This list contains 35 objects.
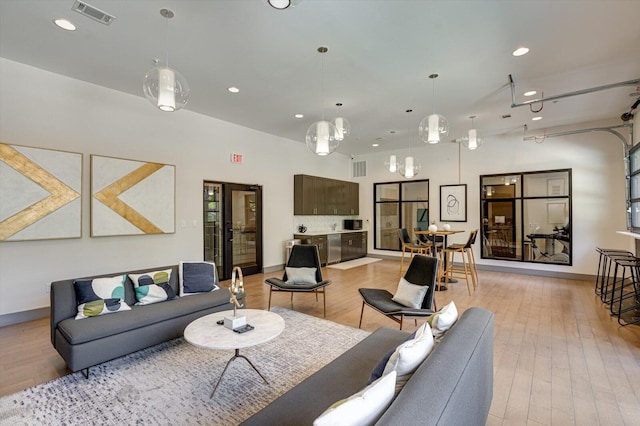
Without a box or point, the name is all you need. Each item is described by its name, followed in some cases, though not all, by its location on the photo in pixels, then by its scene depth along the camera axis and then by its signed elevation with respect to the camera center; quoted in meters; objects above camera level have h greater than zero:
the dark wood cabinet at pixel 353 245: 8.52 -0.94
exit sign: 6.27 +1.19
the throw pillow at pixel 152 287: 3.26 -0.83
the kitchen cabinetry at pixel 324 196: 7.62 +0.50
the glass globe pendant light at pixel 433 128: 3.96 +1.16
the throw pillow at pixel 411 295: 3.26 -0.92
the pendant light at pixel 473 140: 5.02 +1.28
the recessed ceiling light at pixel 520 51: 3.39 +1.90
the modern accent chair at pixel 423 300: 3.05 -0.99
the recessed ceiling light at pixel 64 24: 2.95 +1.92
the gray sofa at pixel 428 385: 1.02 -0.76
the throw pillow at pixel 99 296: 2.85 -0.83
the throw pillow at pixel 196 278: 3.64 -0.81
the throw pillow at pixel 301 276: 4.37 -0.92
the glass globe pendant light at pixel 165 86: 2.75 +1.20
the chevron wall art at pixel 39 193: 3.67 +0.26
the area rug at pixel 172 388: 2.10 -1.43
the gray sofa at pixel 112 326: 2.52 -1.06
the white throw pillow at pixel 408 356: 1.42 -0.70
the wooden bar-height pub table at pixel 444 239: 5.71 -0.48
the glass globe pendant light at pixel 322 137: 3.67 +0.96
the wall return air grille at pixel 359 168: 9.62 +1.49
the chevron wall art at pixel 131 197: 4.36 +0.26
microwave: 9.34 -0.32
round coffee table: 2.18 -0.95
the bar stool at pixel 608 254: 4.65 -0.62
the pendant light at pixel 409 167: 5.86 +0.94
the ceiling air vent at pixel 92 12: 2.72 +1.91
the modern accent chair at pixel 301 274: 4.12 -0.90
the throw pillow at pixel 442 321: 1.89 -0.70
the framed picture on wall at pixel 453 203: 7.84 +0.30
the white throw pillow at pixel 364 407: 0.98 -0.68
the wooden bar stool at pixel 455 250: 5.79 -0.85
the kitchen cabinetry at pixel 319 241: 7.39 -0.68
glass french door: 6.00 -0.27
